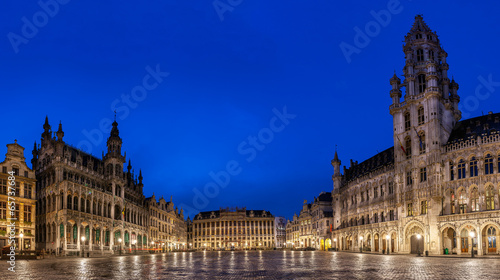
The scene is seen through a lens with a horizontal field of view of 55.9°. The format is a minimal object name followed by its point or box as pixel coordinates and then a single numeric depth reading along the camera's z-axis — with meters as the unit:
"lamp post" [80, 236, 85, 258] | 70.81
